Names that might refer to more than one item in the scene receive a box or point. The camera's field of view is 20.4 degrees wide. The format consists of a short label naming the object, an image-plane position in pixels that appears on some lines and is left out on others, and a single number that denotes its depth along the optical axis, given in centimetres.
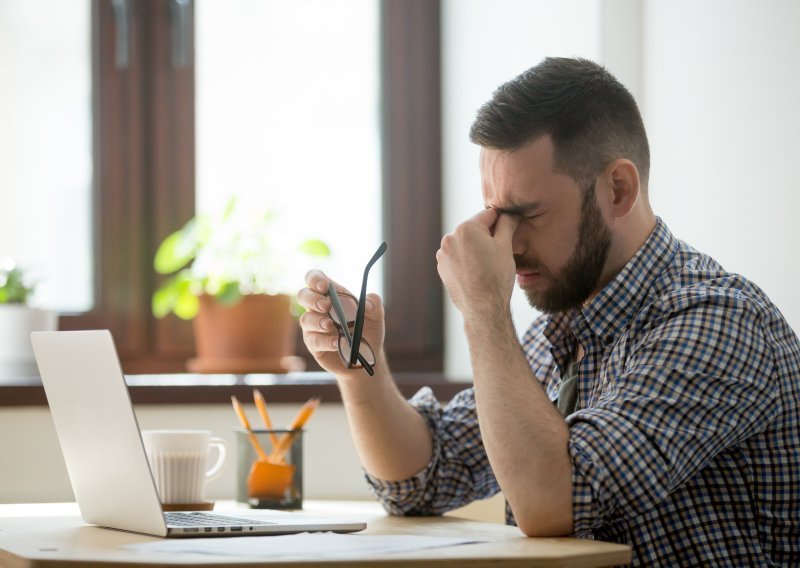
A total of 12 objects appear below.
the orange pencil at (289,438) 295
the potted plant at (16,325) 351
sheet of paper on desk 236
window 372
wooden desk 233
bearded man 255
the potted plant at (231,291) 366
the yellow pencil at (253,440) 296
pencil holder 293
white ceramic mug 284
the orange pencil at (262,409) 302
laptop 249
